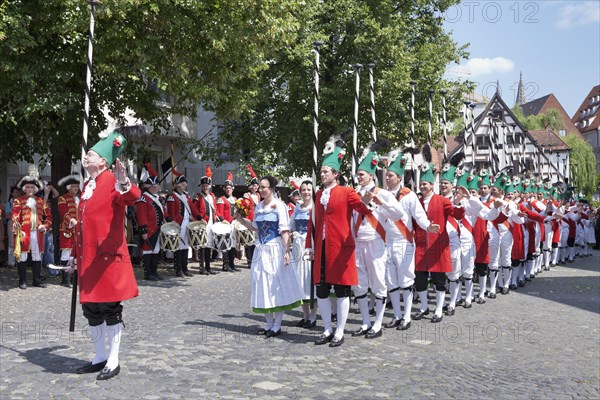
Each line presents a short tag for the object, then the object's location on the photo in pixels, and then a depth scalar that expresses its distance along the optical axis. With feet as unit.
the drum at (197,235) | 50.67
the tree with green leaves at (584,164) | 252.83
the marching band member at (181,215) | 51.49
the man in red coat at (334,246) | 27.73
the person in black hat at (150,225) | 48.00
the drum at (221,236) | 51.06
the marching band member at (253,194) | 57.12
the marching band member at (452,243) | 36.91
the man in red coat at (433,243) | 34.17
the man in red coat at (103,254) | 21.65
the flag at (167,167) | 57.20
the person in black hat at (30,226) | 42.98
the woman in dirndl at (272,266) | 29.27
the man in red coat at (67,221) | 44.14
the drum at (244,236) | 55.31
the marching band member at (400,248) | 32.07
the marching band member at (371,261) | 29.71
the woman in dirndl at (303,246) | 31.58
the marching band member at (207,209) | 53.72
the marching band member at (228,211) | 56.90
